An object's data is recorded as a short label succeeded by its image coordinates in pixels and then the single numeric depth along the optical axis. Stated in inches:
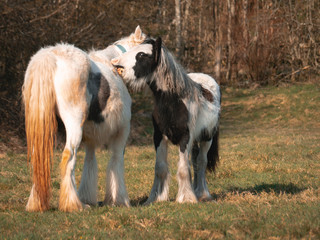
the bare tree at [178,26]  1539.1
